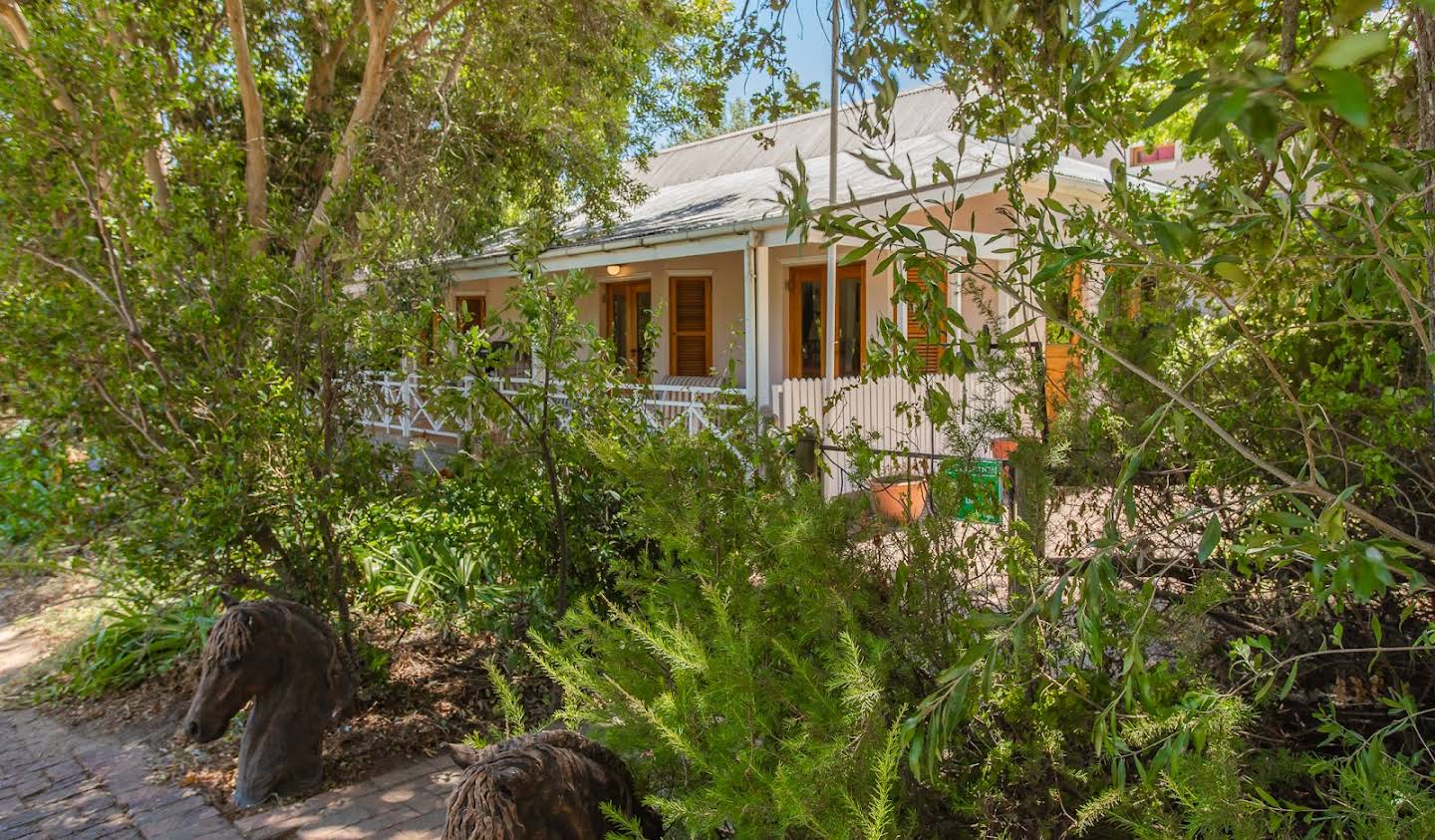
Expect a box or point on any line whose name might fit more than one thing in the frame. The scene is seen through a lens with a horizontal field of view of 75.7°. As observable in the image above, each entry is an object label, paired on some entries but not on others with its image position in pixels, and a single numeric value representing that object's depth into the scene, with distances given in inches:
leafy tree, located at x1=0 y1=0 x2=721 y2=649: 175.5
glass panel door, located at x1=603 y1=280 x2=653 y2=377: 624.4
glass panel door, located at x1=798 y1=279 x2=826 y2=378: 531.5
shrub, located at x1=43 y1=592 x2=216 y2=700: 229.6
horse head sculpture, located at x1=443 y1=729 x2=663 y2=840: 86.4
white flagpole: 208.7
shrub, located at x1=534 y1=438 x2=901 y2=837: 83.3
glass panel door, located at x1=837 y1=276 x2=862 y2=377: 518.9
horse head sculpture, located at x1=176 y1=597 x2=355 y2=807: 148.3
